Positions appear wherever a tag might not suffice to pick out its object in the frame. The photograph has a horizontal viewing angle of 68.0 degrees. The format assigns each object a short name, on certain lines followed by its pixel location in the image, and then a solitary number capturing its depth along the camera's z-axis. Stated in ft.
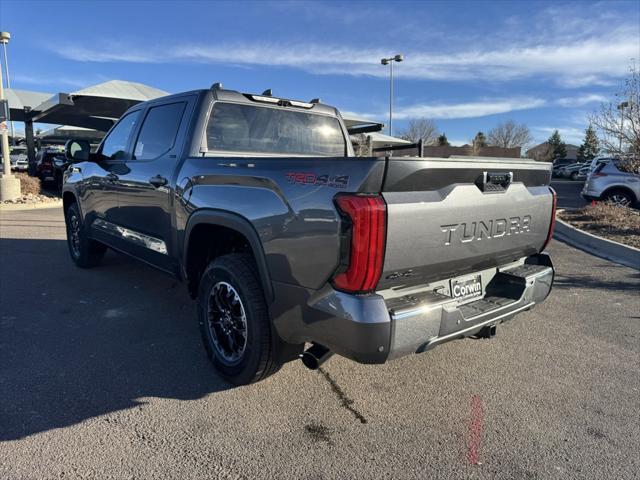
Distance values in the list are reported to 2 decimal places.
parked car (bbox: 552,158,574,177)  146.81
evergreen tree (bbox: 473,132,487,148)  206.43
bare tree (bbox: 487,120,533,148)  206.80
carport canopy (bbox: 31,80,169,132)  54.08
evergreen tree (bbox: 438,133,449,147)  204.33
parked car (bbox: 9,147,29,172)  101.10
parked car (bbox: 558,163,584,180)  130.21
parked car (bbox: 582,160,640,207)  44.34
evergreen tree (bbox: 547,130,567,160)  235.15
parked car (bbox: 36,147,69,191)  62.95
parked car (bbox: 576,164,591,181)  113.87
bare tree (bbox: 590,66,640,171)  35.88
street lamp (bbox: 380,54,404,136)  83.34
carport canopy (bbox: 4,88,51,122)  70.08
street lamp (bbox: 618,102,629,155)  36.11
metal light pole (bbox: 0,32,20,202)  46.01
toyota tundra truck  7.68
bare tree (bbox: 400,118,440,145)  182.09
